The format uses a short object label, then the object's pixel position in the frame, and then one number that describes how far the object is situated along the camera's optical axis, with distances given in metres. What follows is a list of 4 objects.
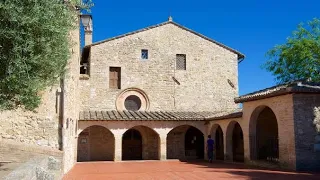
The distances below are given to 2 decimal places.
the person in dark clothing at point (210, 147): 18.84
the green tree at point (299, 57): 24.86
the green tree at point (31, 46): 6.22
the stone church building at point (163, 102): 17.19
